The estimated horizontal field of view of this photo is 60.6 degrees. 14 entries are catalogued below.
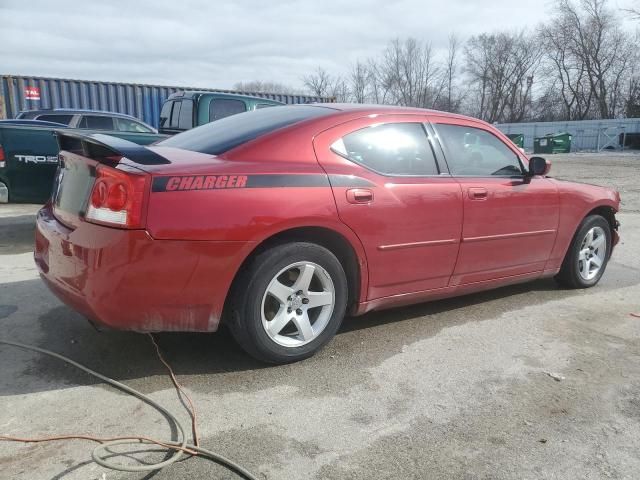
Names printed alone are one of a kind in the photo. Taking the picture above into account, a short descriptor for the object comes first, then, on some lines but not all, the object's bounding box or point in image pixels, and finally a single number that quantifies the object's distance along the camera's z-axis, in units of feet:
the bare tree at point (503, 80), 236.63
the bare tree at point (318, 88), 215.51
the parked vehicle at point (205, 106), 27.53
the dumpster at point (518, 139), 134.87
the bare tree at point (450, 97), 242.17
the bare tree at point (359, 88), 220.64
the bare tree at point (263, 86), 214.90
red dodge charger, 8.84
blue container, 52.03
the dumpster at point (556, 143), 128.16
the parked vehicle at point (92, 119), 35.47
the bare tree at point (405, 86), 223.10
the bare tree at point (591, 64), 195.42
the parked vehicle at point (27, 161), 20.49
